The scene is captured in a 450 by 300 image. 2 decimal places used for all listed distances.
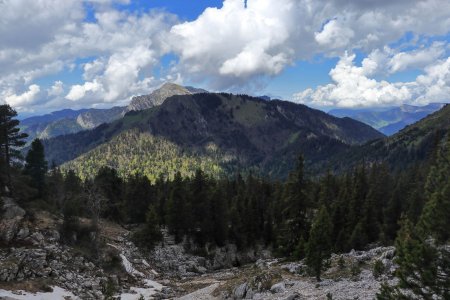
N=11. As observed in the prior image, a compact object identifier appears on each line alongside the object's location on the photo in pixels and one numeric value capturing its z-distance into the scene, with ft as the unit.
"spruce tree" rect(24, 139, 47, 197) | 239.71
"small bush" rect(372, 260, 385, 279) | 114.93
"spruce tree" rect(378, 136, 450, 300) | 61.46
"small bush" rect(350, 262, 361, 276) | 123.75
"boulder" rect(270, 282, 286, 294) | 121.31
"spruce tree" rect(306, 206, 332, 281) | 126.41
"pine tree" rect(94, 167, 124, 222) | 318.65
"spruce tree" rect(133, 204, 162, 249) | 250.57
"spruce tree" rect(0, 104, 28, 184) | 194.63
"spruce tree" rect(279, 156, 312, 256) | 185.16
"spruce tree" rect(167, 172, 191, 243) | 274.98
